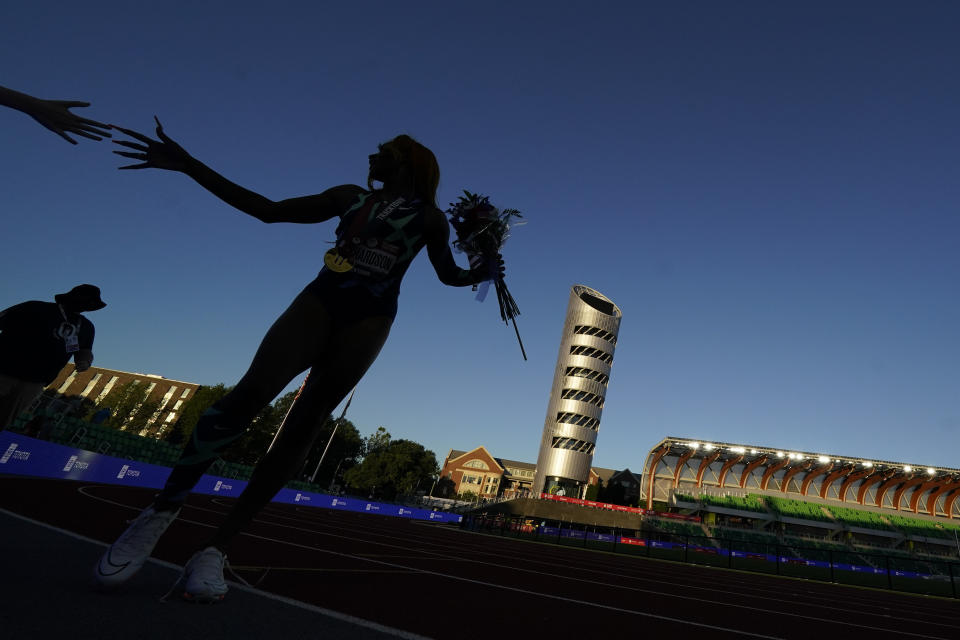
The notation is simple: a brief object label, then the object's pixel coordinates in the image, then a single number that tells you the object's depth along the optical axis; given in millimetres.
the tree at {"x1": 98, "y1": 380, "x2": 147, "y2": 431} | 55250
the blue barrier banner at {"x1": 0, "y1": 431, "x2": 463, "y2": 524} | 9938
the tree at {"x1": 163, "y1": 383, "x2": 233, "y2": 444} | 53438
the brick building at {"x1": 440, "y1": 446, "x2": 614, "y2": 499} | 85750
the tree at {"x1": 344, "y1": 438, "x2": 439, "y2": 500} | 61125
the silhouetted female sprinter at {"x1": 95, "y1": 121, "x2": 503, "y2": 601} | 2148
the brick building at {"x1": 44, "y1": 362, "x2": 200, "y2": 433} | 78938
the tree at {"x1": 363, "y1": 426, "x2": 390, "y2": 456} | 67125
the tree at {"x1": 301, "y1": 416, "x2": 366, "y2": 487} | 64637
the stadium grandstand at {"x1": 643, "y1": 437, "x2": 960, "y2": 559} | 49781
